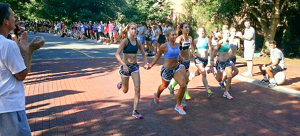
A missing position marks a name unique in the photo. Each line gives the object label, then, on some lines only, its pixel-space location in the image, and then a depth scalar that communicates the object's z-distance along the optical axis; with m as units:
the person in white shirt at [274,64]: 8.70
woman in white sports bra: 6.77
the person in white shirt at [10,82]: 2.56
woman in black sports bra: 5.73
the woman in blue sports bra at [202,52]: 7.43
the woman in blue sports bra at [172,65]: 5.98
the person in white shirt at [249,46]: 10.03
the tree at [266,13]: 16.55
